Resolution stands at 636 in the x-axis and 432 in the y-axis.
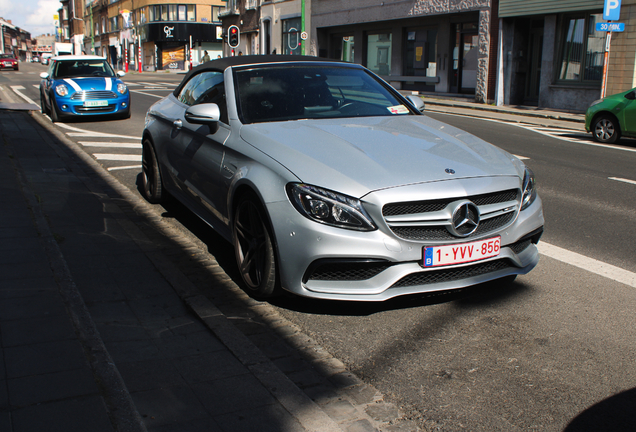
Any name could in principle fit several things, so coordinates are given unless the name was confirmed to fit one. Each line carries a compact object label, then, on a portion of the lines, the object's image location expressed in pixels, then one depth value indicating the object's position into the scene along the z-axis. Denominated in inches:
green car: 477.7
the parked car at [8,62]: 2335.6
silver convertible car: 138.0
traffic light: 1001.5
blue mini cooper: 587.0
